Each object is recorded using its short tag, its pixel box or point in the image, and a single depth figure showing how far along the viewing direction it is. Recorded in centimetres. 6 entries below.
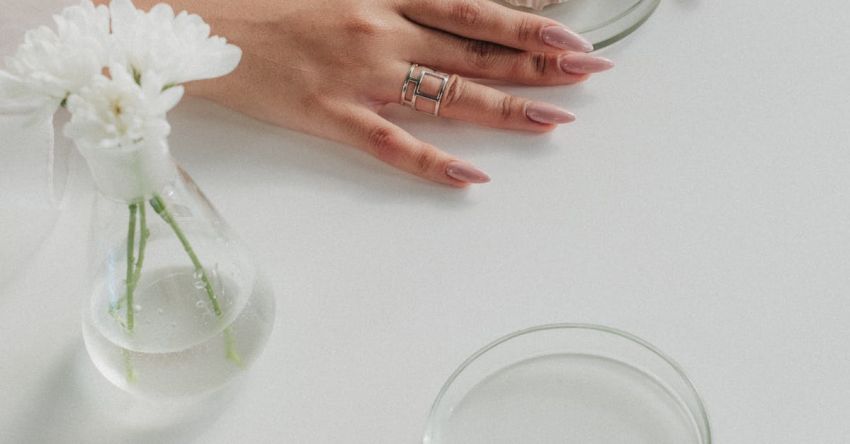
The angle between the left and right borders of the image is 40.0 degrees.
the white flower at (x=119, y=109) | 60
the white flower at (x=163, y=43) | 62
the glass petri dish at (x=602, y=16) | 103
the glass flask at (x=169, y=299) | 75
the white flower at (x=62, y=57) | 61
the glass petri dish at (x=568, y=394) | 77
